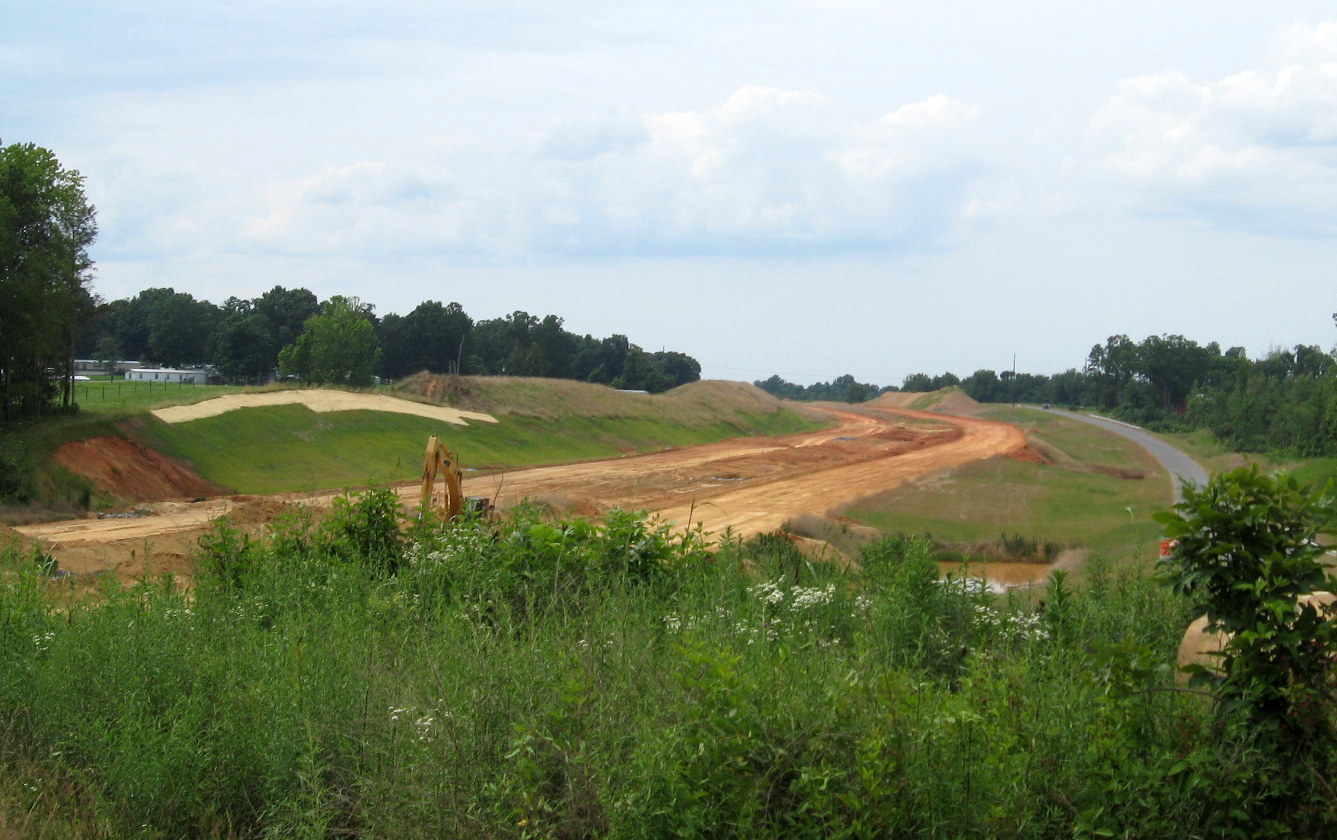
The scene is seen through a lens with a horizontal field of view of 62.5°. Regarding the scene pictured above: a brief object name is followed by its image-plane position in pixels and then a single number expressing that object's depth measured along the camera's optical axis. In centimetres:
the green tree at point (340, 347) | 7731
